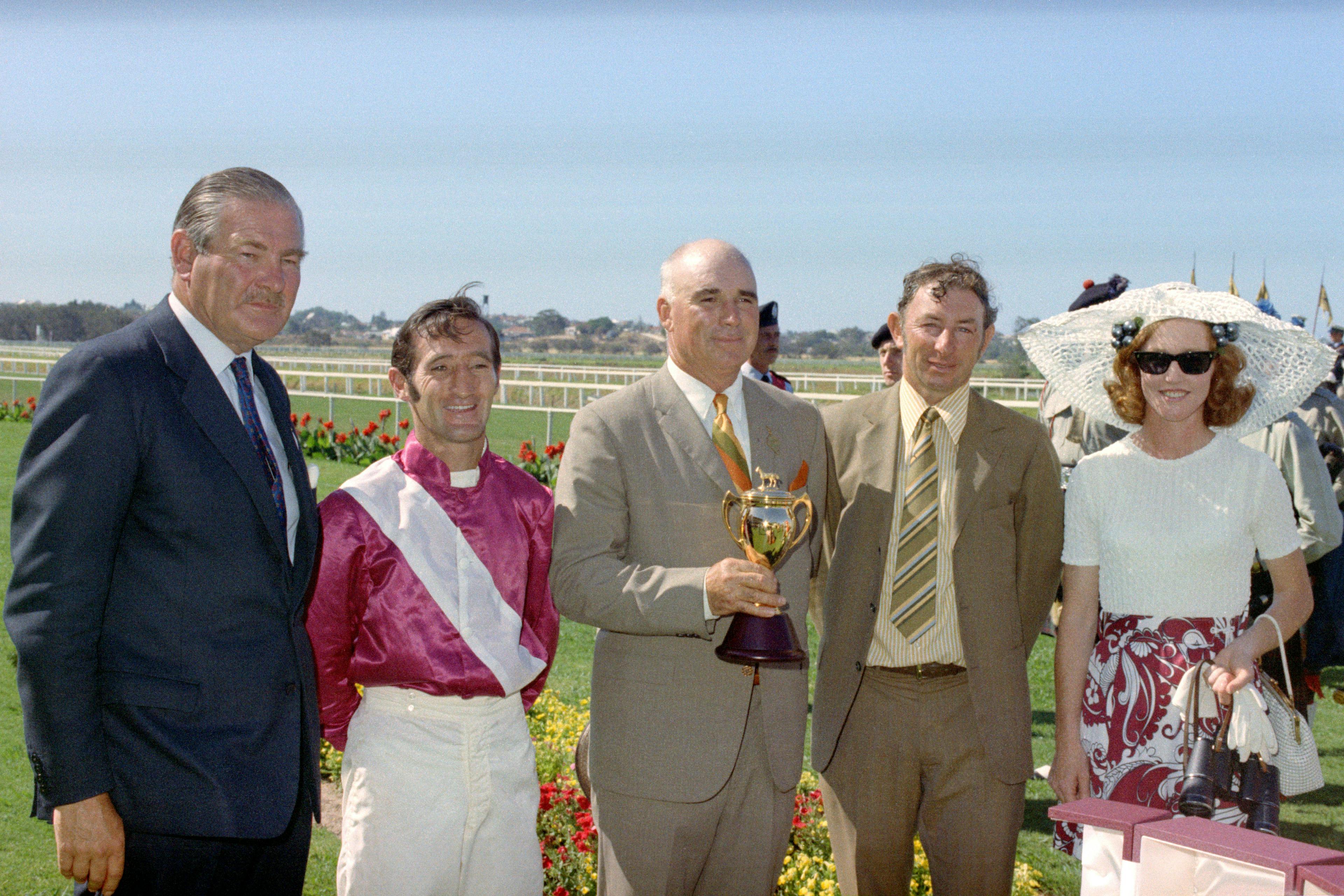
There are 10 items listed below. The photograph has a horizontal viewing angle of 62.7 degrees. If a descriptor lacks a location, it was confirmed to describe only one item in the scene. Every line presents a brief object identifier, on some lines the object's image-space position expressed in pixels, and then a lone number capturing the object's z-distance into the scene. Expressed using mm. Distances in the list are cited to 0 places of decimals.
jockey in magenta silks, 2750
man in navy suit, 2271
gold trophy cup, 2797
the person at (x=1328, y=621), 5152
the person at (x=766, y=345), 7777
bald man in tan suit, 3010
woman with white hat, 3158
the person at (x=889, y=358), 7348
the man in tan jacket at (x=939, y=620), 3355
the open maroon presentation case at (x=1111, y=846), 1994
